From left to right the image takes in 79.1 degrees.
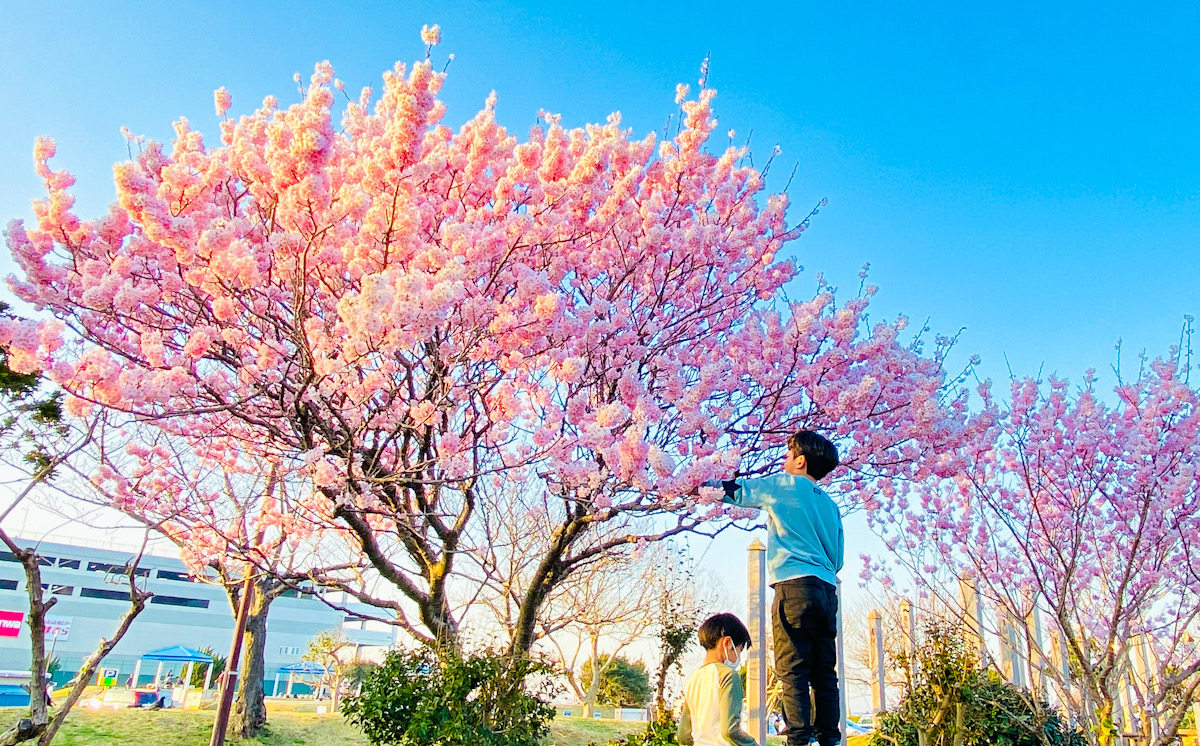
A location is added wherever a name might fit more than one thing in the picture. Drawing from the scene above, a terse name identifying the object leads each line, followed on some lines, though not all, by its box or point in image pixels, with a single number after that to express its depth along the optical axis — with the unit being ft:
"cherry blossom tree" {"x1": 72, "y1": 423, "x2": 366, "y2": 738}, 19.56
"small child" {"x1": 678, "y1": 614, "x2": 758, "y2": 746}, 8.36
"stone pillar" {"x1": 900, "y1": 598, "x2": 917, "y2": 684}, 21.48
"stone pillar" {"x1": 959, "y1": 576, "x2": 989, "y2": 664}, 22.88
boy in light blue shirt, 7.11
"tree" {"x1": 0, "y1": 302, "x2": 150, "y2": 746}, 12.42
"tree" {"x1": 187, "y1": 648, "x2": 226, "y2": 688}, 78.84
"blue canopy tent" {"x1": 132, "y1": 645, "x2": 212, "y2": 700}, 65.10
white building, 103.60
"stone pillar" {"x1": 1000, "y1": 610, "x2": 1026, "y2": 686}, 26.04
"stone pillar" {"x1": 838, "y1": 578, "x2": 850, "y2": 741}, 25.24
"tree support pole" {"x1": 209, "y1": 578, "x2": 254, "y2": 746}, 23.17
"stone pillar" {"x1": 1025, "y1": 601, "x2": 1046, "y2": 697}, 16.43
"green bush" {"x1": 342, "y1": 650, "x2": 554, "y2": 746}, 15.98
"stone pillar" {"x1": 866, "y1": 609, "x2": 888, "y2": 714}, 28.43
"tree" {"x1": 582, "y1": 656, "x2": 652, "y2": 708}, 56.36
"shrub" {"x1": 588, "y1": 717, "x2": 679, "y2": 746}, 18.40
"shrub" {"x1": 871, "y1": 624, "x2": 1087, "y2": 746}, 19.60
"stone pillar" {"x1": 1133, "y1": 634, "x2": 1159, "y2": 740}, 18.95
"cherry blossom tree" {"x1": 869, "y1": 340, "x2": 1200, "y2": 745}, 16.74
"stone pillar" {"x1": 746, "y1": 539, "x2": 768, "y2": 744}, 25.35
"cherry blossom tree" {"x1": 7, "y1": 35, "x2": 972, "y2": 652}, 11.48
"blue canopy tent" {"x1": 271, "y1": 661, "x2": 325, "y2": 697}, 100.48
